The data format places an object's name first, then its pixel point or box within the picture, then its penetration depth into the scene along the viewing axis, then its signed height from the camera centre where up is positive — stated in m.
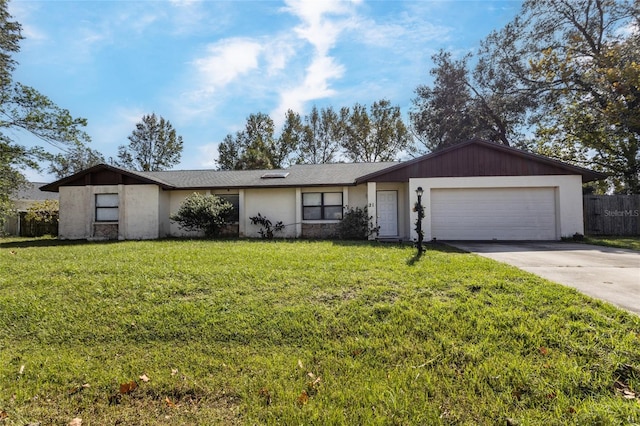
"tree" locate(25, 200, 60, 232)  18.22 +0.38
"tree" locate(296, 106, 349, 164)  32.22 +8.66
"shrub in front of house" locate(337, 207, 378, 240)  12.66 -0.19
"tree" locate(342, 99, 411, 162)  30.97 +8.86
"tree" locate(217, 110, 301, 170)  31.00 +8.01
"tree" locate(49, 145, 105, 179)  33.62 +6.54
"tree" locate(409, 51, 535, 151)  22.18 +8.67
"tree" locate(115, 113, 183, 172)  35.88 +8.73
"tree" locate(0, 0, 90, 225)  13.85 +4.34
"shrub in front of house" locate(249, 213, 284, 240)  13.94 -0.20
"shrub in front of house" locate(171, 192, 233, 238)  12.87 +0.33
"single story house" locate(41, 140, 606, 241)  12.16 +1.07
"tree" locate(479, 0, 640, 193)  15.40 +8.04
